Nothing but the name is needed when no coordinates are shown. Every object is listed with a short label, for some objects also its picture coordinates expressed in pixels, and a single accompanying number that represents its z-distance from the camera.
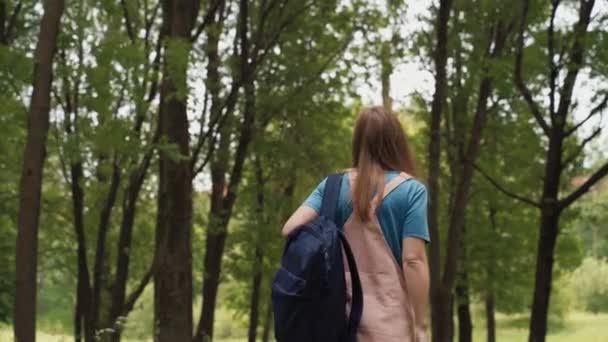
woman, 3.34
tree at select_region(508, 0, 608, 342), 11.83
